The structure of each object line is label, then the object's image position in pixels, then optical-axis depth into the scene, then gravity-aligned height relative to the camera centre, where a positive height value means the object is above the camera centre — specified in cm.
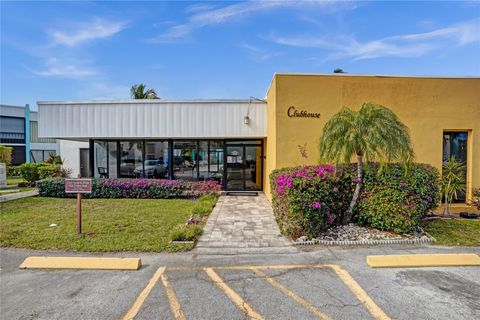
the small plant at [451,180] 787 -76
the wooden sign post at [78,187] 618 -80
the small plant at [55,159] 1769 -31
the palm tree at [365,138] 582 +41
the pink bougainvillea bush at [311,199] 562 -101
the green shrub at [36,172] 1513 -104
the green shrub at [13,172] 2179 -152
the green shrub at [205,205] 826 -179
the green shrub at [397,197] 582 -99
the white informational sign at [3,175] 1484 -121
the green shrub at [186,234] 565 -180
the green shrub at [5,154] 1822 +0
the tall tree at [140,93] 2125 +531
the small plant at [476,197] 838 -142
